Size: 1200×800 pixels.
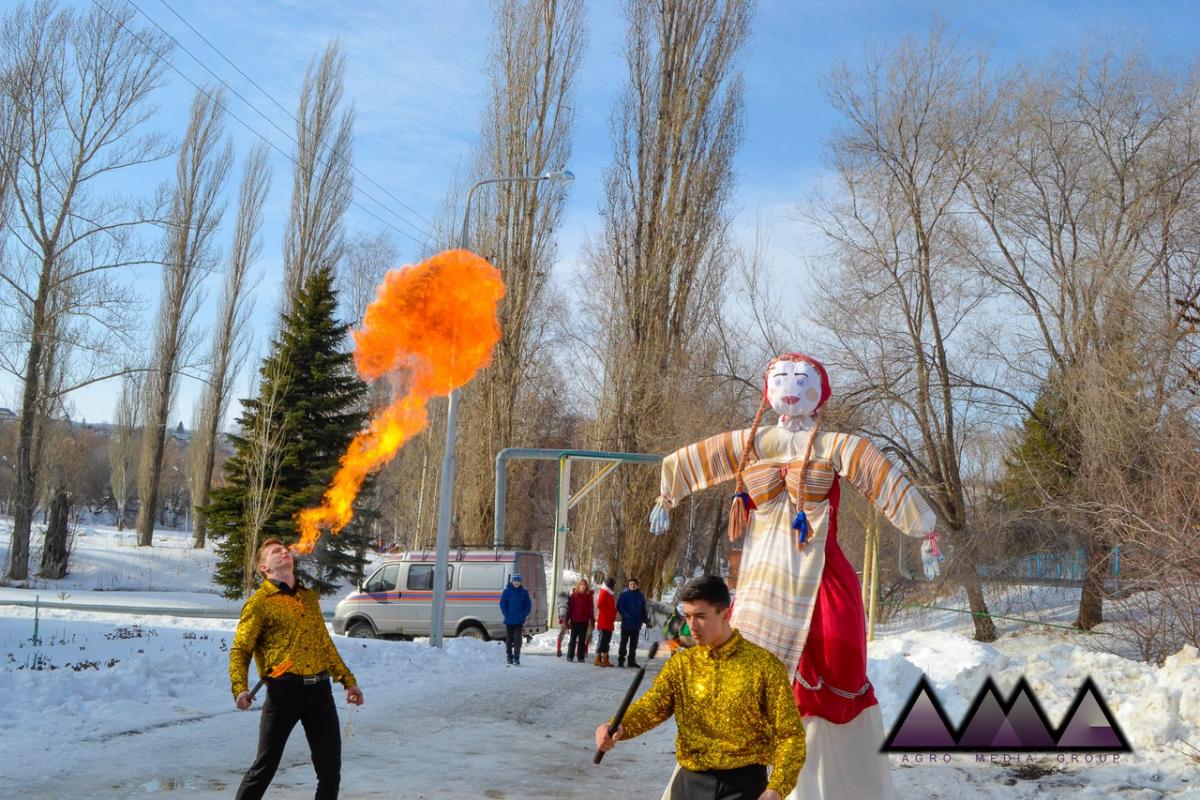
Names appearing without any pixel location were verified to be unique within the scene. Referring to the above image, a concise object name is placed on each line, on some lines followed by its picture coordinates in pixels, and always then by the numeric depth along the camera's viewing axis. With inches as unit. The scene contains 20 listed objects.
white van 835.4
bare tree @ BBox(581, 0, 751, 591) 1088.2
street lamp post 687.7
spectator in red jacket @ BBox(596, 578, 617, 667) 732.0
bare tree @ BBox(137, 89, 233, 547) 1674.5
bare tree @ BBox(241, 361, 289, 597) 1008.9
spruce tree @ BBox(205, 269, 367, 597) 1101.1
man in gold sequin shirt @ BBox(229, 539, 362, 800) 232.1
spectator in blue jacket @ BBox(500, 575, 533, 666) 675.4
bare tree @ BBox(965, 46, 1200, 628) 584.7
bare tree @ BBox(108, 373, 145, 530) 2397.9
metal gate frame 870.4
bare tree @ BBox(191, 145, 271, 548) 1729.8
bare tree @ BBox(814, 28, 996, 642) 807.7
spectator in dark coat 723.4
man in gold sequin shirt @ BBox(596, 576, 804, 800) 158.7
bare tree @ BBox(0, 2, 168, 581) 1151.6
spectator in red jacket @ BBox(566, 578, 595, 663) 753.6
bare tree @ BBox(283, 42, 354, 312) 1477.6
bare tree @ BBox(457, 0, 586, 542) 1206.3
